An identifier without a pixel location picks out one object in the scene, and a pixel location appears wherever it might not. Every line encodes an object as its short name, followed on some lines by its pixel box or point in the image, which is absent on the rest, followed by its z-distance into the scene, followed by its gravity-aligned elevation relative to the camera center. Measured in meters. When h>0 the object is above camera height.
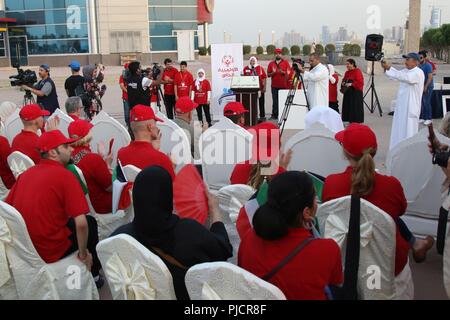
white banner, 12.31 -0.17
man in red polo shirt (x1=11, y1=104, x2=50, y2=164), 5.01 -0.70
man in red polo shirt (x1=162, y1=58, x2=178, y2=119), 11.78 -0.57
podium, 10.61 -0.65
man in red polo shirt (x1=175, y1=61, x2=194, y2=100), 11.66 -0.54
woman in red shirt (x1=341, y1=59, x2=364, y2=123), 11.04 -0.77
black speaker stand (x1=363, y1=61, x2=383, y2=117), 12.88 -1.32
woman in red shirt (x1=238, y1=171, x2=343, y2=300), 2.05 -0.75
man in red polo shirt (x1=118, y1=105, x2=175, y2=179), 3.96 -0.66
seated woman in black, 2.33 -0.78
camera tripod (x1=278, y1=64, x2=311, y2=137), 9.98 -0.72
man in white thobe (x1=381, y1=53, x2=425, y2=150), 8.10 -0.66
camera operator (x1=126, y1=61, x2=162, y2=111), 9.76 -0.48
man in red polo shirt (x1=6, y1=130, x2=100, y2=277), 3.11 -0.88
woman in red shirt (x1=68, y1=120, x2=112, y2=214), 4.11 -0.85
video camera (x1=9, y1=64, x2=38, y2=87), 9.73 -0.30
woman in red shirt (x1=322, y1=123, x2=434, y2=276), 2.94 -0.73
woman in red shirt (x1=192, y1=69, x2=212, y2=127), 11.40 -0.68
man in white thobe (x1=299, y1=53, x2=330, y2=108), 10.37 -0.46
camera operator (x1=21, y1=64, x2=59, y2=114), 8.80 -0.49
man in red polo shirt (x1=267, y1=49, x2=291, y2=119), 12.25 -0.36
